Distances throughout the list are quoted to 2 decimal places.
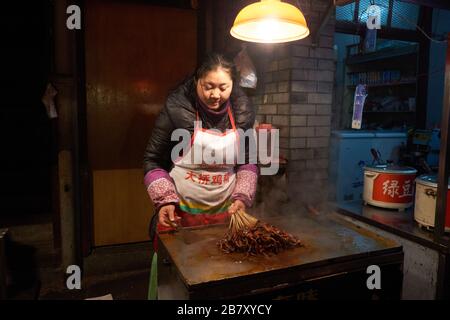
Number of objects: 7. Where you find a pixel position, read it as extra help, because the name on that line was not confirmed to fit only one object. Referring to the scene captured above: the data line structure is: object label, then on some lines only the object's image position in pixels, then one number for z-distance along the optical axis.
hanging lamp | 2.09
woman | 2.63
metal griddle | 1.76
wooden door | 4.19
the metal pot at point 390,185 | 3.02
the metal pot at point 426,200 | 2.64
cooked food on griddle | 2.08
